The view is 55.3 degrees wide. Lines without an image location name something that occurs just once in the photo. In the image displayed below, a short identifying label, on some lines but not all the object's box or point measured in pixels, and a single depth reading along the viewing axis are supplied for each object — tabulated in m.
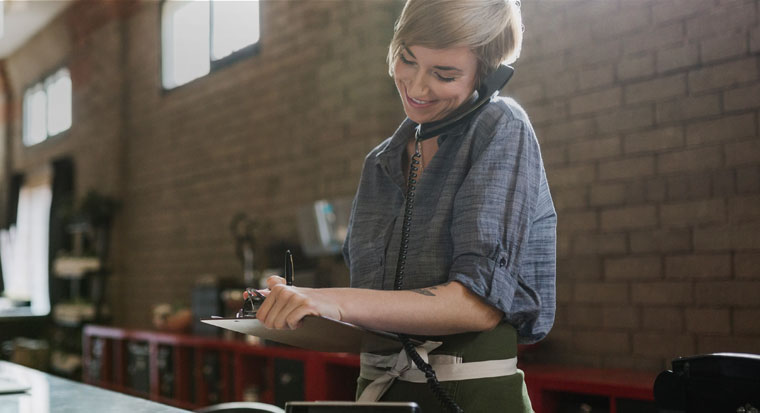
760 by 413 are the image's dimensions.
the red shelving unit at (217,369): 3.81
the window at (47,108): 9.16
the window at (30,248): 9.96
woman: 0.95
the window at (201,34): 5.87
